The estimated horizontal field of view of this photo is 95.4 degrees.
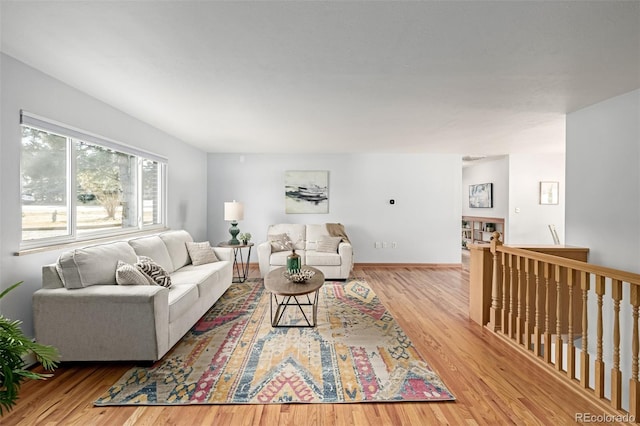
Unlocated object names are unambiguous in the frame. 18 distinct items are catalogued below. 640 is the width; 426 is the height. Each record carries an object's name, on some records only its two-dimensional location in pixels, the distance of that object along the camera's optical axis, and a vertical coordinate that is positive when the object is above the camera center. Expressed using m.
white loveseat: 4.99 -0.83
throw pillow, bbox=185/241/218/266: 4.09 -0.62
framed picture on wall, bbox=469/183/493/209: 7.35 +0.46
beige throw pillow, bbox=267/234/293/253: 5.23 -0.57
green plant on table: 5.12 -0.47
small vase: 3.30 -0.59
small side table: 4.89 -1.15
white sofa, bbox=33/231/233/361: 2.29 -0.83
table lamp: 5.07 -0.06
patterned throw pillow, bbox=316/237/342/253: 5.23 -0.59
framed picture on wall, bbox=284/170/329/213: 6.05 +0.42
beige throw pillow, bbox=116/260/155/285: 2.54 -0.59
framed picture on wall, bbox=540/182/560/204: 6.30 +0.46
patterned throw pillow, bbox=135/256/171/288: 2.85 -0.61
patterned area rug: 2.02 -1.27
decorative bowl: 3.14 -0.71
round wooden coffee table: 2.88 -0.78
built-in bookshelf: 7.31 -0.43
